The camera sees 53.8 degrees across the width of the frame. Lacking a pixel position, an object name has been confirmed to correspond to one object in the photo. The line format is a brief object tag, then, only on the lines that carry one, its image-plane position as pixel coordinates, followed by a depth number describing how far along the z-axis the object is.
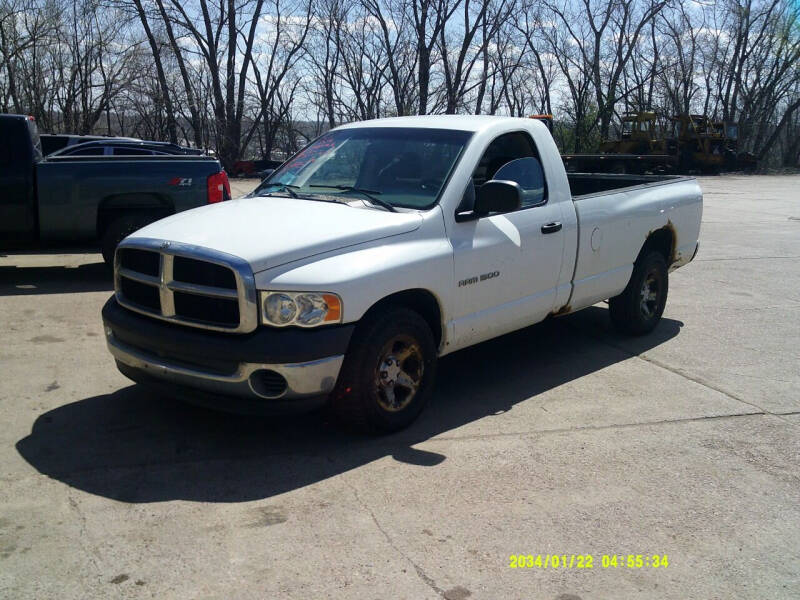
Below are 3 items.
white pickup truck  4.18
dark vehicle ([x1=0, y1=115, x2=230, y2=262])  8.76
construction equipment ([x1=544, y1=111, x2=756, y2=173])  37.91
